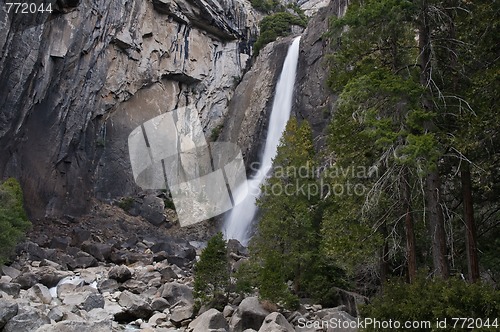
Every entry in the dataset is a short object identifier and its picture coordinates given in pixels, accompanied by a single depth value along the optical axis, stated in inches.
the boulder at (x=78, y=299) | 598.9
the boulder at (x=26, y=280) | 710.5
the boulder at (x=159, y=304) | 614.5
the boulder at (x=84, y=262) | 933.1
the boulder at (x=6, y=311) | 420.8
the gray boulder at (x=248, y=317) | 492.1
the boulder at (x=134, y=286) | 745.1
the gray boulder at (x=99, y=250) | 1023.0
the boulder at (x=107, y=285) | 740.0
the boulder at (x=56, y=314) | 487.3
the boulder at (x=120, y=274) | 797.9
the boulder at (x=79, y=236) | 1148.7
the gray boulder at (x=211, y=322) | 474.0
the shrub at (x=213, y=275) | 582.9
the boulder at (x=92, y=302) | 590.2
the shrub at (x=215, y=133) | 1834.4
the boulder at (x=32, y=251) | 946.1
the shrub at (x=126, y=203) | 1518.2
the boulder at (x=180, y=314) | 551.5
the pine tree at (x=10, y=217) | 742.5
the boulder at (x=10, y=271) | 771.4
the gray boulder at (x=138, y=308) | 578.9
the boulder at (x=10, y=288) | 620.1
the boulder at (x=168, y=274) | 842.5
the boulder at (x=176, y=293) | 657.0
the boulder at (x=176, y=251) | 1020.5
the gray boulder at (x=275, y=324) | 434.6
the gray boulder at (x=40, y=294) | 623.5
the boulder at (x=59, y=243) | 1061.0
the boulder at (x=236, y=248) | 1107.0
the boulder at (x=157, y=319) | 549.9
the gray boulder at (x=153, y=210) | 1521.9
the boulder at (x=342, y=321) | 441.7
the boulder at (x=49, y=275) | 742.5
